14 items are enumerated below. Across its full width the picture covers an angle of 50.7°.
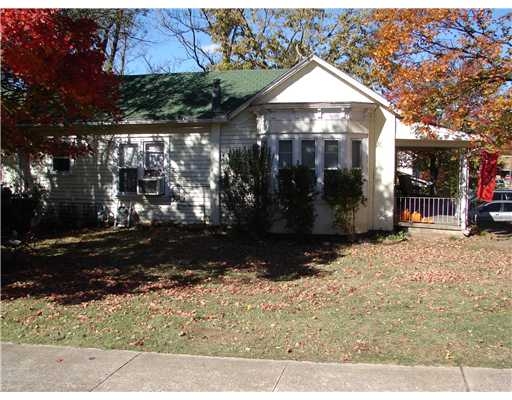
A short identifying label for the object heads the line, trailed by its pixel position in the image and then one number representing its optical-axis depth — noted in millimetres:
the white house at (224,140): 14891
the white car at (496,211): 22922
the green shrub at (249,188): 14469
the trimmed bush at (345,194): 14188
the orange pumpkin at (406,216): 15906
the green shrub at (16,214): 9614
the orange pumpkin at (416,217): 15844
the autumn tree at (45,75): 7844
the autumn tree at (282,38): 31791
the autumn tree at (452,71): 12617
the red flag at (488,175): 16375
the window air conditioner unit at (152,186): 16359
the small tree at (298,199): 14172
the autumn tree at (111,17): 11258
